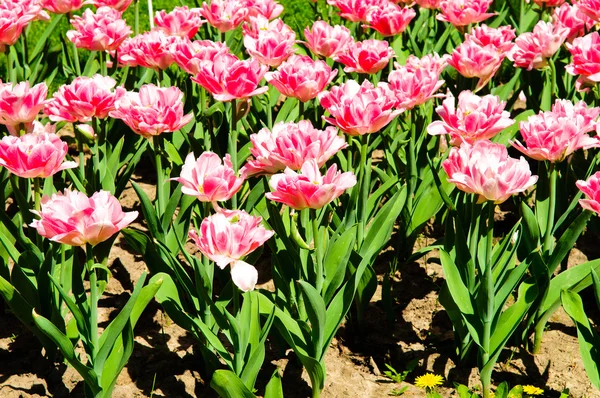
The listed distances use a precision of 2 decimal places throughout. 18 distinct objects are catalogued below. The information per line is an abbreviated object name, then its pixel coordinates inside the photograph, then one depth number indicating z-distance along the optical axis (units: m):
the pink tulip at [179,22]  3.38
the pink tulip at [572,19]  3.57
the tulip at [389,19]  3.45
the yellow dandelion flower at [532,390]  2.32
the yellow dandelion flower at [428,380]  2.36
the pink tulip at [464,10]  3.61
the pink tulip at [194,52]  2.82
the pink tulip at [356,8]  3.61
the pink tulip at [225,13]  3.47
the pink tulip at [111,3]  3.64
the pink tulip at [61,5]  3.54
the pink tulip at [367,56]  2.97
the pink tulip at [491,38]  3.16
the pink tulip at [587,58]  2.82
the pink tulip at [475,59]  2.98
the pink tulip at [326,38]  3.21
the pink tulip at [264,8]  3.72
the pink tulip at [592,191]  2.06
